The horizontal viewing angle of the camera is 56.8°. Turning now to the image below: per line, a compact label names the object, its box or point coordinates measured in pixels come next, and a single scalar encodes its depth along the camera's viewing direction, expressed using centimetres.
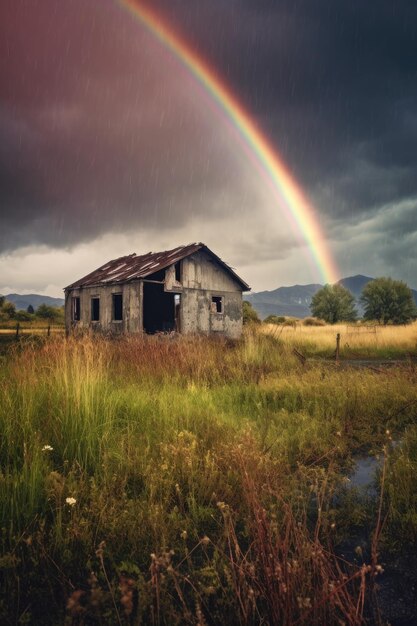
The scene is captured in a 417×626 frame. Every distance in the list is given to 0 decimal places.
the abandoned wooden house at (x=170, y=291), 2019
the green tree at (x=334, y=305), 6900
